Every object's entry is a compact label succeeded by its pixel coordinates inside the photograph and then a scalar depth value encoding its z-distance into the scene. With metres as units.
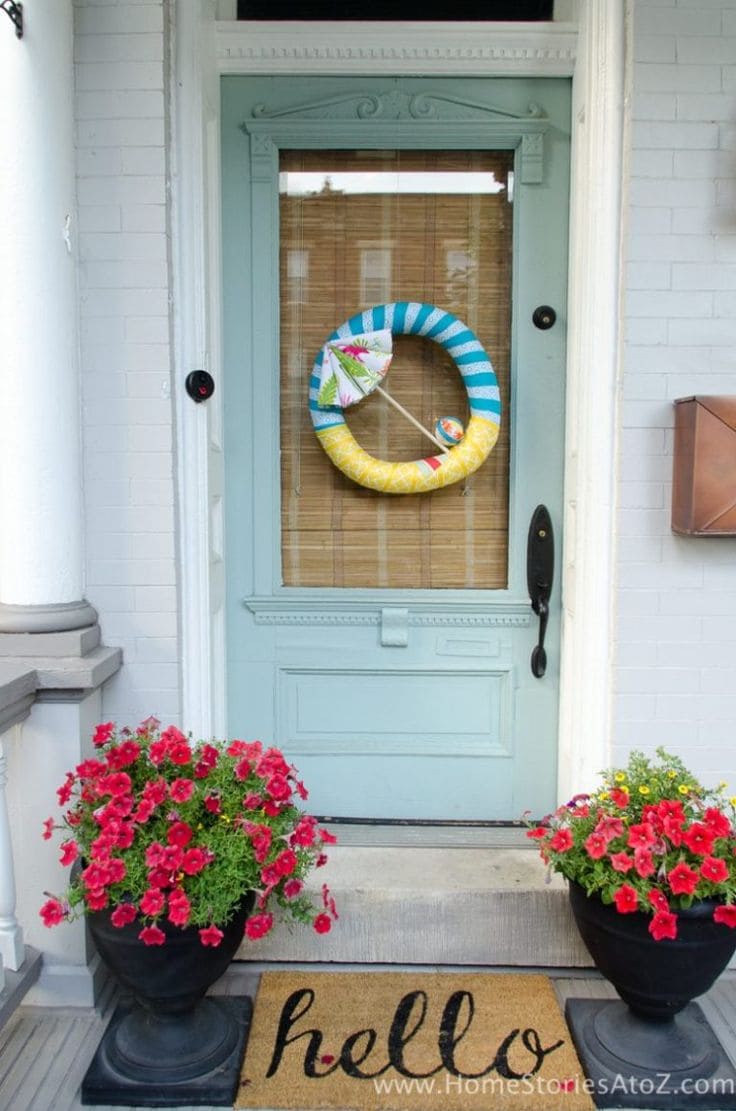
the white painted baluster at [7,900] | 2.07
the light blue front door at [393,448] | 2.62
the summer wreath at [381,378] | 2.55
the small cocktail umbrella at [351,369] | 2.55
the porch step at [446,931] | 2.37
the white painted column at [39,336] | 2.10
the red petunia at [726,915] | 1.83
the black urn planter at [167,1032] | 1.88
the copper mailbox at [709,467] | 2.19
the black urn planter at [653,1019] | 1.89
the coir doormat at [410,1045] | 1.92
